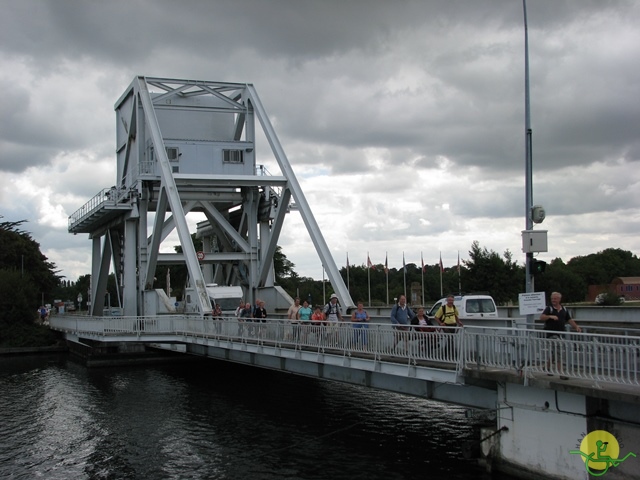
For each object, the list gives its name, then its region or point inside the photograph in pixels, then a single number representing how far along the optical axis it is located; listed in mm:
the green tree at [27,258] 76250
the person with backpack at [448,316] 15977
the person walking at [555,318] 13409
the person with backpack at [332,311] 21422
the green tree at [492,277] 57438
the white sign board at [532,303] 14492
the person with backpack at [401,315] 16980
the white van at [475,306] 24875
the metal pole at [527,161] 16109
